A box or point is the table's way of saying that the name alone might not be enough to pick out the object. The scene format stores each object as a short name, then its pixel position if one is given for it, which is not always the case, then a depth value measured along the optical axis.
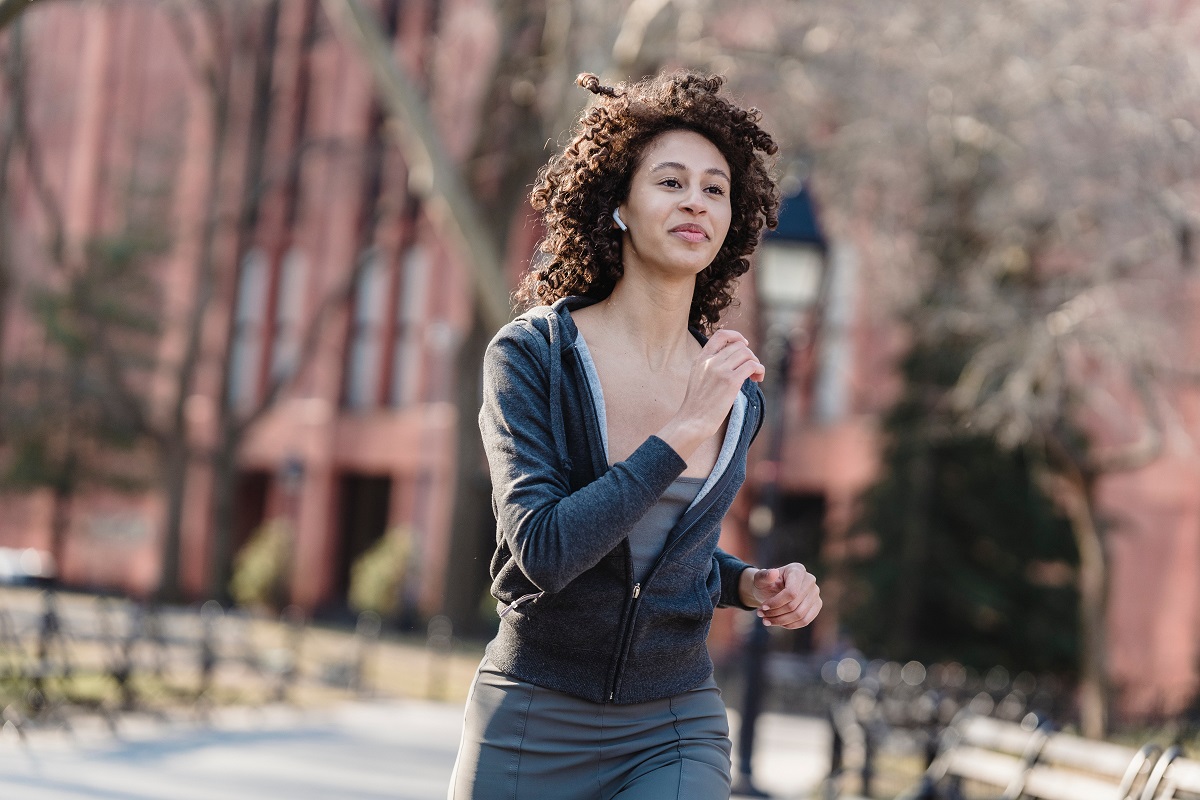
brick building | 30.66
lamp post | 11.66
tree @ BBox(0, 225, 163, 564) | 34.16
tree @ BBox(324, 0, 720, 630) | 12.56
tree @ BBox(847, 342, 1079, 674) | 22.72
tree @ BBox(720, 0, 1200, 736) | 15.50
